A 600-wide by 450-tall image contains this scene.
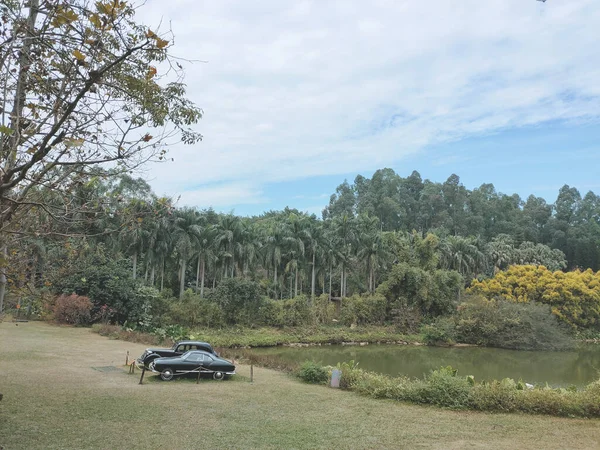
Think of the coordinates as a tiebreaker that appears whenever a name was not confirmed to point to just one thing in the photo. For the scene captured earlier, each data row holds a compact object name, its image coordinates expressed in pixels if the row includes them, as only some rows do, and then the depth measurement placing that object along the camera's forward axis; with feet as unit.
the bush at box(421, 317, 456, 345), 117.08
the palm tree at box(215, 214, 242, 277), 123.54
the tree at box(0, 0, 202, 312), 14.58
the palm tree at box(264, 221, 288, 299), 133.59
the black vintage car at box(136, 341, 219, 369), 46.19
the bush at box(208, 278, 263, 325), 109.91
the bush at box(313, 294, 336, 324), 124.88
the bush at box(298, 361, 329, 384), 45.19
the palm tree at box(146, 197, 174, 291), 115.55
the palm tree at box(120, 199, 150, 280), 109.19
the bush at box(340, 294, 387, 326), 127.85
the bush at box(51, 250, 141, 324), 93.45
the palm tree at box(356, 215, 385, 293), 145.89
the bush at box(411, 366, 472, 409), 34.86
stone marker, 42.68
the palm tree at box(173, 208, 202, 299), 114.83
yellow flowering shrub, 130.93
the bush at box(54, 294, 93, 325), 87.56
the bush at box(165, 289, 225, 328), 104.58
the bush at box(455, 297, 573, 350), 112.78
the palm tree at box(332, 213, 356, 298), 143.84
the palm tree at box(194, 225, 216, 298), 120.26
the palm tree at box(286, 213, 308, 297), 131.46
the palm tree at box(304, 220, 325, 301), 133.69
